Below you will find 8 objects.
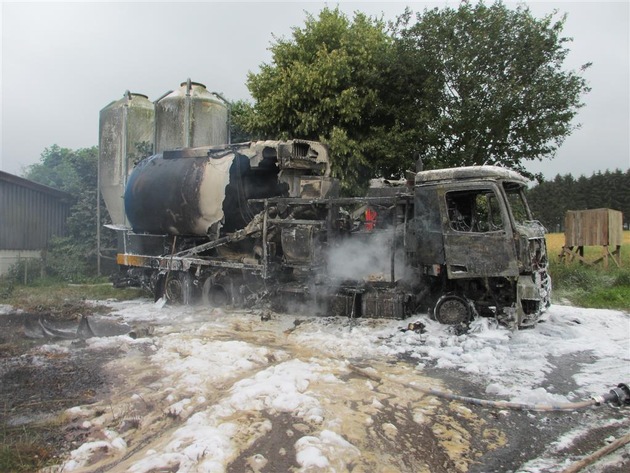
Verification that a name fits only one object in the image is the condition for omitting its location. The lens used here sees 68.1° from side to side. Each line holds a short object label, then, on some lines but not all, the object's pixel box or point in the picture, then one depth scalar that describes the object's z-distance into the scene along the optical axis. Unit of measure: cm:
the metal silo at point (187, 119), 1602
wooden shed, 1356
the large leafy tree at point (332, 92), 1318
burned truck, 712
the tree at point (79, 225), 1566
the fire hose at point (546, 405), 445
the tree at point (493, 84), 1194
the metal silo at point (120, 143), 1622
